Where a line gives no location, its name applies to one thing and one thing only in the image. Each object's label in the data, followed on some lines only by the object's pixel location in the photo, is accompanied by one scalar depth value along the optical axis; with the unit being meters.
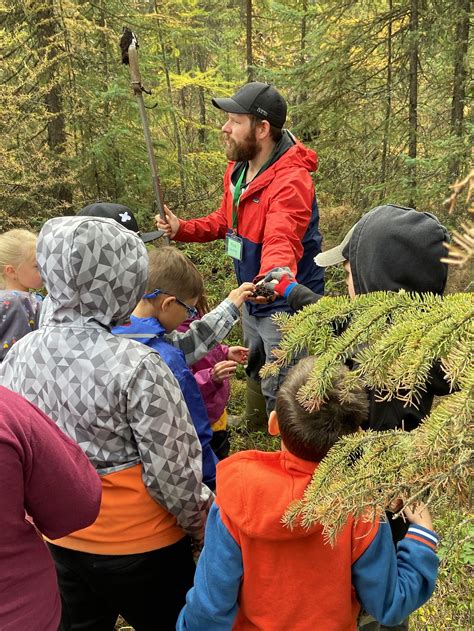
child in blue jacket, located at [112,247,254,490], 2.28
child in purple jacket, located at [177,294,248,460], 3.03
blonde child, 3.10
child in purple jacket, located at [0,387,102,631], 1.30
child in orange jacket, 1.49
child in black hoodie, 1.82
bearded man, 3.52
